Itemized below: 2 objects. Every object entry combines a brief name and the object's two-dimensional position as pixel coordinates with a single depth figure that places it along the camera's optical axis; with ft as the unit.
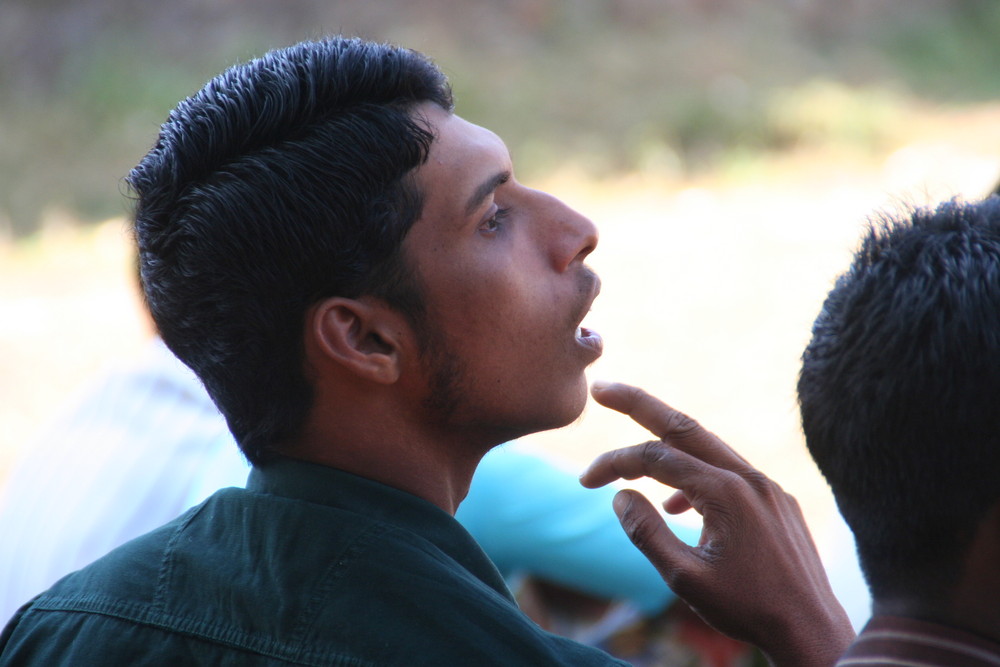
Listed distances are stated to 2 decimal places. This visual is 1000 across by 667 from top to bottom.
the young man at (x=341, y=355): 9.18
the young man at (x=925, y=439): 8.86
